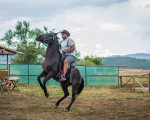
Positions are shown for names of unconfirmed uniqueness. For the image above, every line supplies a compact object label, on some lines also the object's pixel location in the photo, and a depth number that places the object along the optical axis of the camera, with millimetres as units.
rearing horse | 8477
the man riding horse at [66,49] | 8695
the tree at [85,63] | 45806
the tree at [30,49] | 42500
